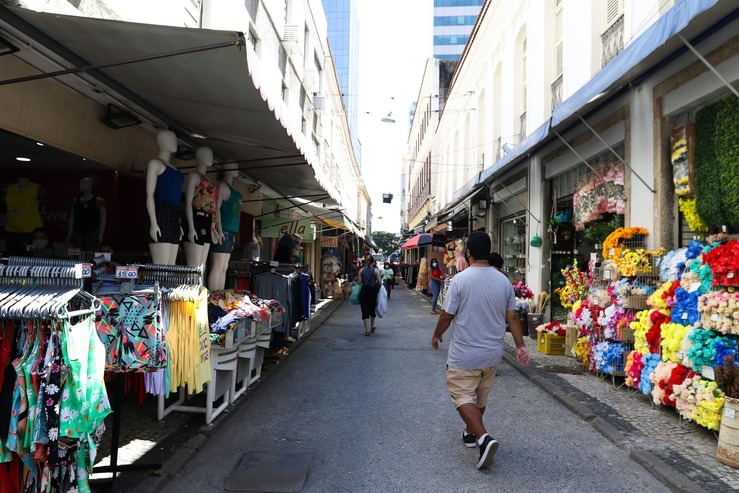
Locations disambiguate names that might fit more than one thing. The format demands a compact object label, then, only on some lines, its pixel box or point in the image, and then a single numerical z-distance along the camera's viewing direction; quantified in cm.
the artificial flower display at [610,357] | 605
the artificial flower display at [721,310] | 401
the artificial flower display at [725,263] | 406
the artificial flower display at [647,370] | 516
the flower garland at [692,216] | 526
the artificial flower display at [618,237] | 625
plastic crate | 822
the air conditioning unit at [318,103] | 2098
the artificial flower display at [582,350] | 682
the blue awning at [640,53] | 383
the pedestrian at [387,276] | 1904
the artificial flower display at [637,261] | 580
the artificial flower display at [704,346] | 422
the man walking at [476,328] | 395
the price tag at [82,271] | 260
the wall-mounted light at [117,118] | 550
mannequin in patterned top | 539
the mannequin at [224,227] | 620
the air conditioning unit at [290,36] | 1526
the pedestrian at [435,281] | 1489
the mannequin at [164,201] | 473
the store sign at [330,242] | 1908
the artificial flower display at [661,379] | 484
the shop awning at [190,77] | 334
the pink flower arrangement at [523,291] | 1073
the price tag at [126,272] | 326
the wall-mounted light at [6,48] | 363
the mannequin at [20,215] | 573
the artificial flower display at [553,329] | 821
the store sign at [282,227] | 1138
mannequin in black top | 562
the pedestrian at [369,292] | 1059
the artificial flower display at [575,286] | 754
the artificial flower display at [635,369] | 543
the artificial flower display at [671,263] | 519
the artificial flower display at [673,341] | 468
